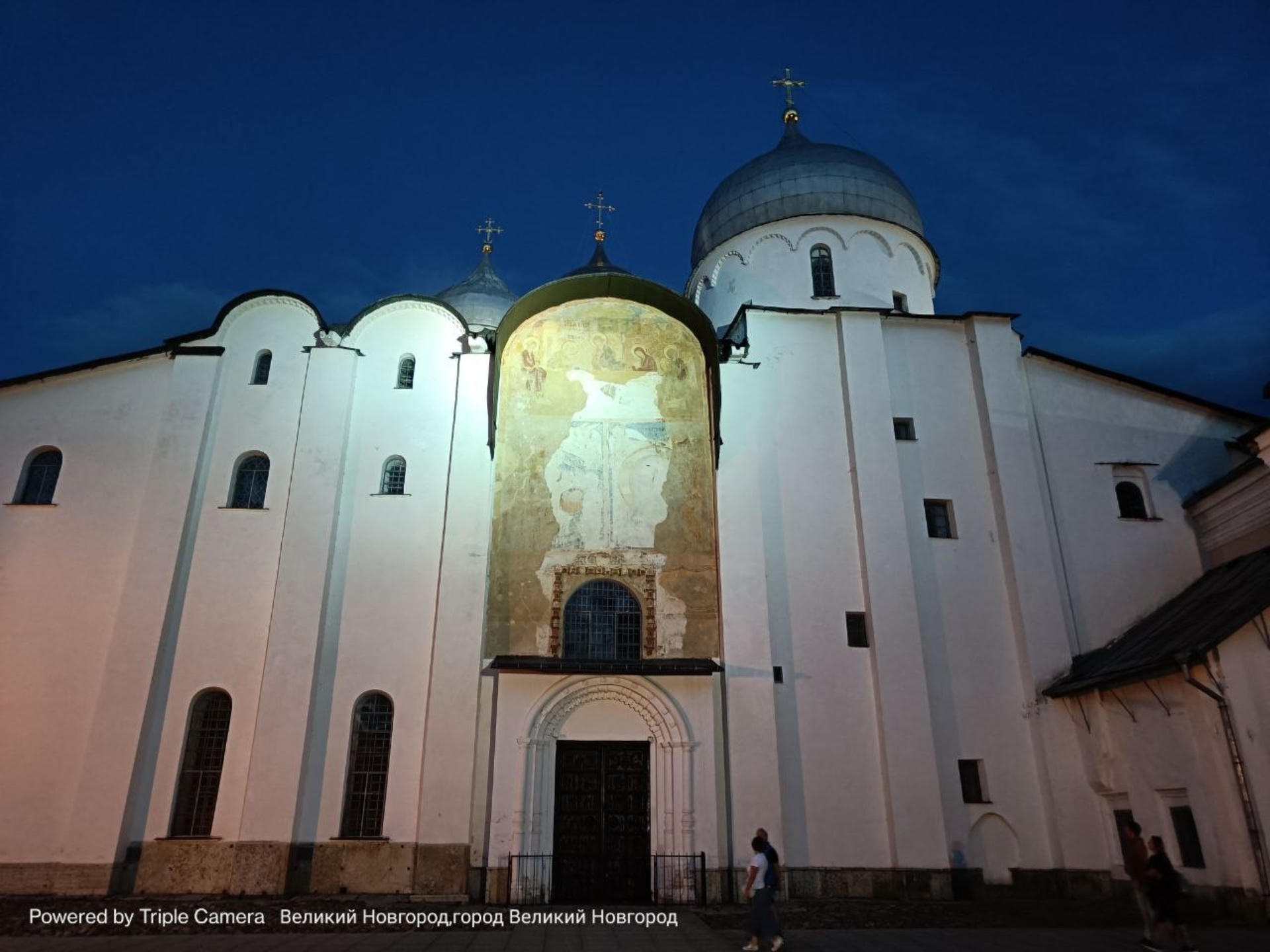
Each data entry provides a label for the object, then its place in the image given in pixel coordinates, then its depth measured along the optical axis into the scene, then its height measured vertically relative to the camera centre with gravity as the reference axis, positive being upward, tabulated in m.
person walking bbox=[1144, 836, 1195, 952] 8.56 -0.68
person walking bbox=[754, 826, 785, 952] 8.96 -0.52
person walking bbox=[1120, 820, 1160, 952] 8.86 -0.45
